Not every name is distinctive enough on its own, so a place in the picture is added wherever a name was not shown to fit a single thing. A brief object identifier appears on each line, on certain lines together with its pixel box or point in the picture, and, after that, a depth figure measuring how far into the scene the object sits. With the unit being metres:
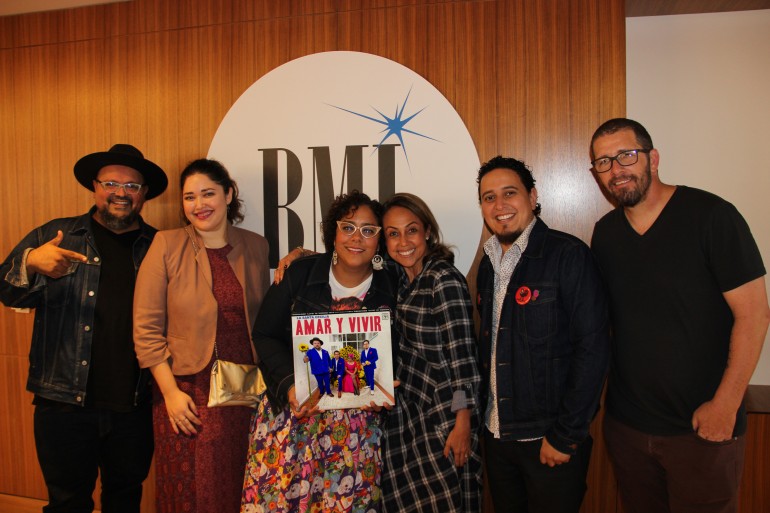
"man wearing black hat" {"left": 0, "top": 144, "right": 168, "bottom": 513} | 2.28
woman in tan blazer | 2.07
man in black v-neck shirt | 1.66
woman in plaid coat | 1.91
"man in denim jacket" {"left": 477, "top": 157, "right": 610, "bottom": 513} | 1.73
